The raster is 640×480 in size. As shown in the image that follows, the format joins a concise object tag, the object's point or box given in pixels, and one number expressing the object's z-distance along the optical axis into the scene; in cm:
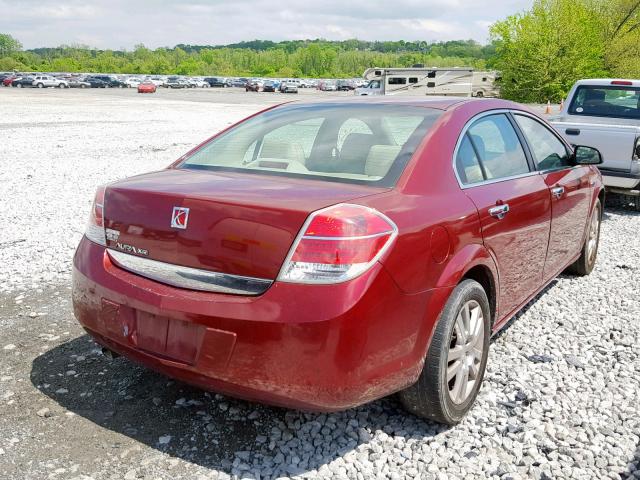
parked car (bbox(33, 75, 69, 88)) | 7769
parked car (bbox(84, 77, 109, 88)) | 8400
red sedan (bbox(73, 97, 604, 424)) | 254
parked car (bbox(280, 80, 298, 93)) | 7815
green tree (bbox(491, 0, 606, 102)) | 4362
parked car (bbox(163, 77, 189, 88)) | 9150
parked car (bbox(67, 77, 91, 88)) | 8138
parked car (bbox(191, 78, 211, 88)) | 10022
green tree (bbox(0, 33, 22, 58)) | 17962
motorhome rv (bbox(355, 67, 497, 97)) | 4256
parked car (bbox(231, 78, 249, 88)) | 10325
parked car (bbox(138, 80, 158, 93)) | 7175
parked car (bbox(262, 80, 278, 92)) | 8369
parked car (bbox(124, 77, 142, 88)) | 9206
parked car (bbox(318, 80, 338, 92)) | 8850
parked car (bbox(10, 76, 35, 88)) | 7800
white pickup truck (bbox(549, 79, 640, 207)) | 789
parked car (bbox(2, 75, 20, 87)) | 8025
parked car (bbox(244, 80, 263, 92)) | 8206
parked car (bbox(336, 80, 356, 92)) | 9044
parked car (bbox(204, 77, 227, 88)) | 10375
